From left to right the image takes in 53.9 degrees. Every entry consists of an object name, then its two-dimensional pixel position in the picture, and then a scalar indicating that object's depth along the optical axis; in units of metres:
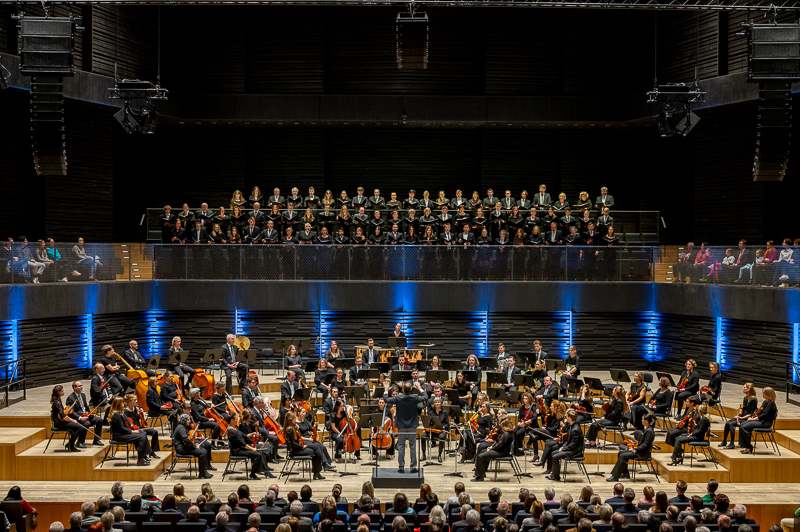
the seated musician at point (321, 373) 17.53
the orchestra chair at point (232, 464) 14.41
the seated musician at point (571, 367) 17.66
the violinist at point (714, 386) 16.23
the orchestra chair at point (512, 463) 14.38
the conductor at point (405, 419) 13.87
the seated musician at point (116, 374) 16.25
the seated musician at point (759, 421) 14.86
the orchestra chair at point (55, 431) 14.80
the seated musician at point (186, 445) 14.30
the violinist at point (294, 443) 14.22
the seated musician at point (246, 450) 14.28
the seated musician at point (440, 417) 15.27
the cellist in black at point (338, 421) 15.27
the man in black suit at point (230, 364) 18.28
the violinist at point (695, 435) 14.57
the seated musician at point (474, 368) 16.57
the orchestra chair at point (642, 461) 14.52
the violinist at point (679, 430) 14.96
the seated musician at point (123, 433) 14.56
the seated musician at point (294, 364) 18.30
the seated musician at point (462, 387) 16.73
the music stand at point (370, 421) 14.43
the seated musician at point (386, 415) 15.23
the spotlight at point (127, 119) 21.20
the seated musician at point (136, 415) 14.92
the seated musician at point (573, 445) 14.38
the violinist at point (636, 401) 15.29
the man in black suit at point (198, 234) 22.08
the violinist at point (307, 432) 14.84
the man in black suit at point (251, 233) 22.08
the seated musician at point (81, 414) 14.91
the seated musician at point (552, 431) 14.88
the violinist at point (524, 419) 15.04
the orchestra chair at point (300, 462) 14.32
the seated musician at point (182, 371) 18.01
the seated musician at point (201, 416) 15.39
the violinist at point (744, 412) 15.11
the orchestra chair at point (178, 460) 14.64
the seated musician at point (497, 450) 14.27
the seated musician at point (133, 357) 17.95
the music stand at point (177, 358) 17.92
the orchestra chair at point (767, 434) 14.94
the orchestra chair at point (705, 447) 14.50
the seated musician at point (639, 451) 14.22
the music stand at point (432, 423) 14.59
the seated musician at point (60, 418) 14.53
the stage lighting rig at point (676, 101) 21.02
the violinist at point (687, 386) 16.88
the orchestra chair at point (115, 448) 14.62
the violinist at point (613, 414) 15.15
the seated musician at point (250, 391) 15.62
